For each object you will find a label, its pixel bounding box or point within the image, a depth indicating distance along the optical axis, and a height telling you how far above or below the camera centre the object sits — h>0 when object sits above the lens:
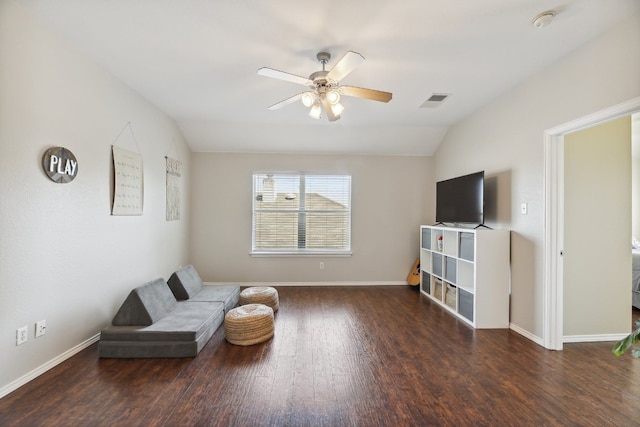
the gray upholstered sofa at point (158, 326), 2.67 -1.04
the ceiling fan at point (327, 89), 2.35 +1.11
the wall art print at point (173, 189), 4.44 +0.39
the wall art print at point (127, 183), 3.21 +0.35
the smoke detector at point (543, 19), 2.13 +1.43
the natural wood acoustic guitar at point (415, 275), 5.36 -1.02
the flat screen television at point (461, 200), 3.80 +0.27
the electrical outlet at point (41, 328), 2.33 -0.89
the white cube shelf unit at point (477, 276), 3.47 -0.69
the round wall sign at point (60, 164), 2.38 +0.40
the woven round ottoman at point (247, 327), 2.95 -1.09
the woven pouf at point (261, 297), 3.83 -1.04
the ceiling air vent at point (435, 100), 3.65 +1.49
